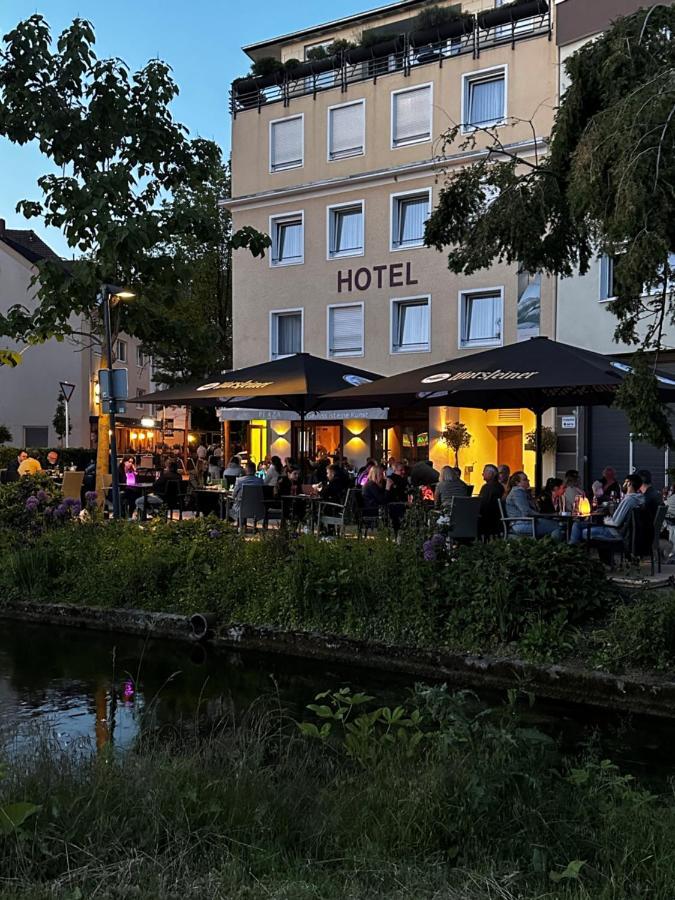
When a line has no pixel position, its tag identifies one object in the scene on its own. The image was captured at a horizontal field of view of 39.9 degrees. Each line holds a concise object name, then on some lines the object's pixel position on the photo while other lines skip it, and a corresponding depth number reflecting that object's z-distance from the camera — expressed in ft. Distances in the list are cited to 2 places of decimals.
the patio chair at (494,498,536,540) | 37.91
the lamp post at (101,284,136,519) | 42.29
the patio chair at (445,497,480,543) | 38.32
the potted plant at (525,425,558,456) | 77.61
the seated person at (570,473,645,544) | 36.01
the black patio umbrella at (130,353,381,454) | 43.98
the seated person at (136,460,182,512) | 55.83
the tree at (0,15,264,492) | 37.99
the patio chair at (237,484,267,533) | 46.85
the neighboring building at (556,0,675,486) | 73.15
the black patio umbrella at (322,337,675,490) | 33.17
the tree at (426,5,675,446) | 22.08
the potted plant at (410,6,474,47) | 87.40
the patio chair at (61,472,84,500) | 66.49
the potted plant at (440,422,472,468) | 84.12
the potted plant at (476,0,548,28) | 82.84
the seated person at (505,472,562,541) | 38.29
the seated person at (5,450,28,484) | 84.96
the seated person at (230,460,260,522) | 47.65
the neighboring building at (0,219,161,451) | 154.92
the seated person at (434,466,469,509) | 42.75
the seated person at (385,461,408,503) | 49.17
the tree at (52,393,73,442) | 149.28
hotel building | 84.38
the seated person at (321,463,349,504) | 48.88
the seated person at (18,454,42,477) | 60.10
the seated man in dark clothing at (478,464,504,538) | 39.93
